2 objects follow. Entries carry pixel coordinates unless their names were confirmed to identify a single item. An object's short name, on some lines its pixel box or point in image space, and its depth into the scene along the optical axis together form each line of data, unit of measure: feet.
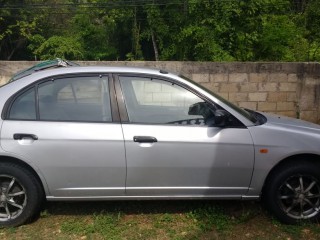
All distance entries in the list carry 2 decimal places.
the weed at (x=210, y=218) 9.30
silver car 8.77
